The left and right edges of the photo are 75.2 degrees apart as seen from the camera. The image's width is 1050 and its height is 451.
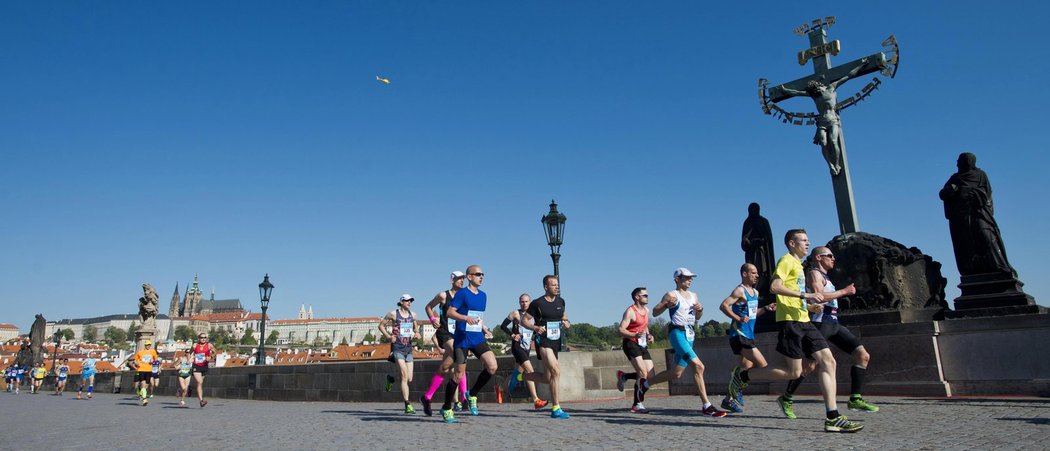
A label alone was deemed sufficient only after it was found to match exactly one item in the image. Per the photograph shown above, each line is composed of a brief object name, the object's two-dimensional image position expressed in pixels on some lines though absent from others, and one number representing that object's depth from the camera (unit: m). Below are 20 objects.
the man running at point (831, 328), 6.40
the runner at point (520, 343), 8.50
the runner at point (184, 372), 14.13
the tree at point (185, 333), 190.25
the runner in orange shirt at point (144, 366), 15.89
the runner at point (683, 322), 7.42
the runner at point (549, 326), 7.78
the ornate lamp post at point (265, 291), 21.69
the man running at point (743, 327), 7.38
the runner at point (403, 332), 9.86
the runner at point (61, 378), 25.30
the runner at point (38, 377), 26.73
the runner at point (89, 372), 22.05
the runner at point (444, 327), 8.61
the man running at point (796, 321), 5.88
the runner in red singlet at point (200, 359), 13.38
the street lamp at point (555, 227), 14.08
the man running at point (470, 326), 7.77
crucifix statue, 11.87
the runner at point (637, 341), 8.10
